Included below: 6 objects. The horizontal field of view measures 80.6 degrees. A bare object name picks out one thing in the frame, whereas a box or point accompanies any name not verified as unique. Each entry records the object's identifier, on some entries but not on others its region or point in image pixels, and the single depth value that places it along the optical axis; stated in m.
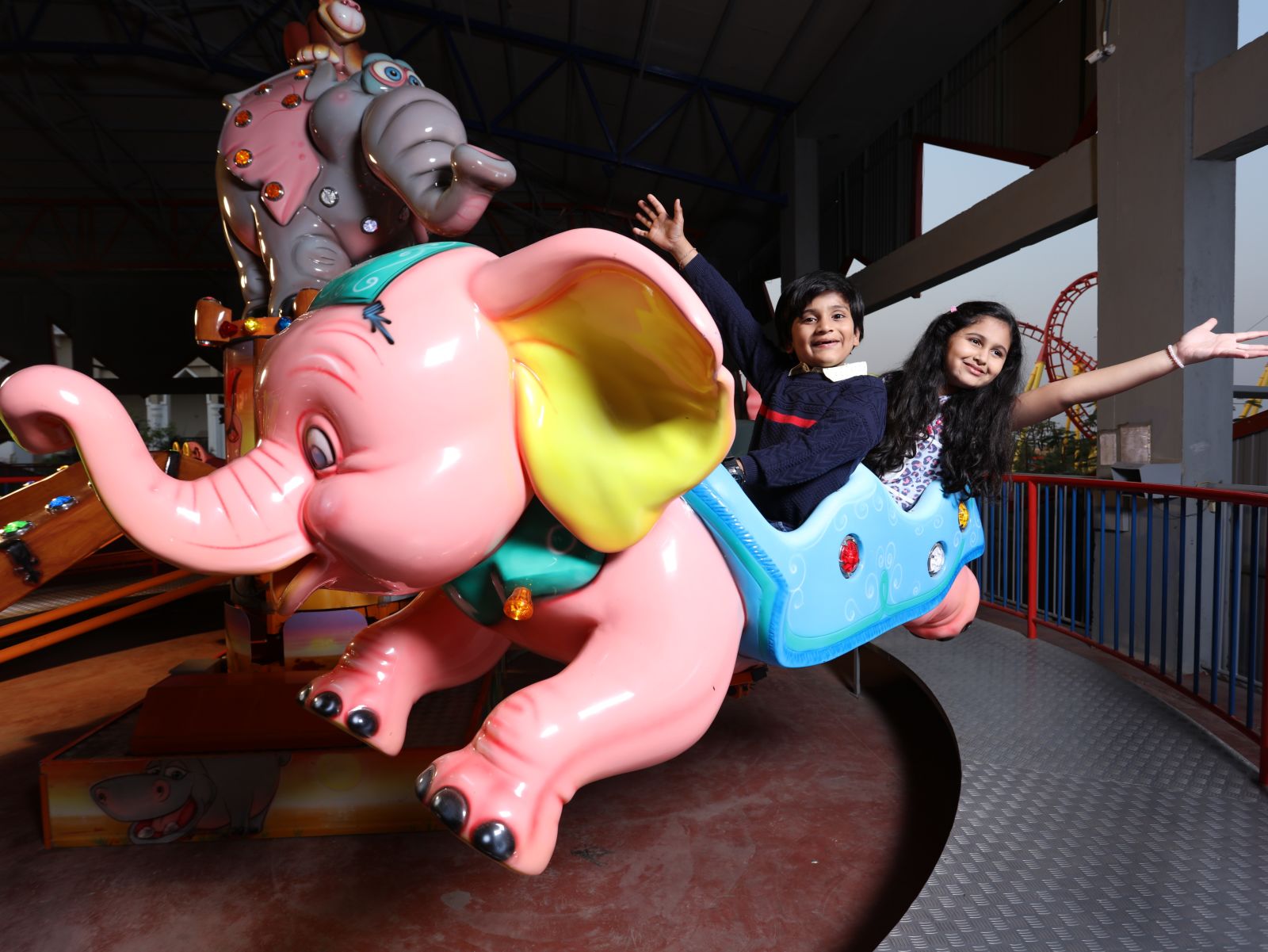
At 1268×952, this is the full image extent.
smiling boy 1.09
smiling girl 1.31
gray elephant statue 1.69
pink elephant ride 0.66
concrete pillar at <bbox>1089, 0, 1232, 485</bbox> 2.80
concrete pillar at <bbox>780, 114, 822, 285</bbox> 6.39
